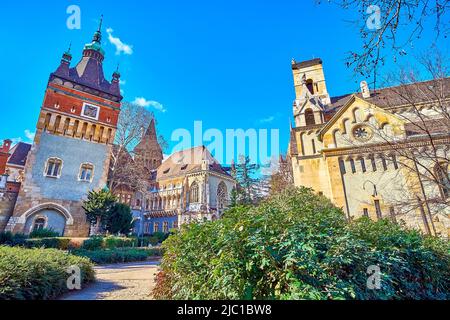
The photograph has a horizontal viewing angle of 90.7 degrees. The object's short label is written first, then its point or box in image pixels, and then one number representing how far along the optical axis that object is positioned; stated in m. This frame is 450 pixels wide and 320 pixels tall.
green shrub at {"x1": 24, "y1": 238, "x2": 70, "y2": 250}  16.22
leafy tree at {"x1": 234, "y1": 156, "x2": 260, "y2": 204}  42.00
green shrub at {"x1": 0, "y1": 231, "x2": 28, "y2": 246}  16.13
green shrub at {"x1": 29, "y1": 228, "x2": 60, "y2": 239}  20.14
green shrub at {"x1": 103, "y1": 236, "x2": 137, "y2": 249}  19.08
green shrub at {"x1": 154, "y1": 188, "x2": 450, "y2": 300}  3.45
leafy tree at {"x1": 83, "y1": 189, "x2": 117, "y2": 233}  22.12
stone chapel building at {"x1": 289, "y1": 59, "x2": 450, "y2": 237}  17.25
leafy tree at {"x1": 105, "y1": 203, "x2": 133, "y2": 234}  22.70
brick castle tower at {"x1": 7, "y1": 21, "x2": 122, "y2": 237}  24.52
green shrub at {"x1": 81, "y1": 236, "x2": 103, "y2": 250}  17.97
